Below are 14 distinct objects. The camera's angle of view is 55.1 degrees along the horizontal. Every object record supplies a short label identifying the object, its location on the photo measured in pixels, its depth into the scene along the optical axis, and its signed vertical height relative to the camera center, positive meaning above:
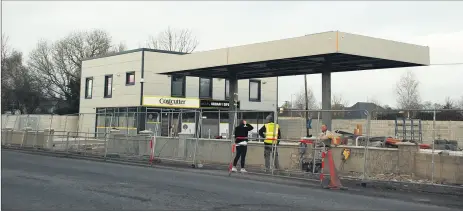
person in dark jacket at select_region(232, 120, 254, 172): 14.63 -0.30
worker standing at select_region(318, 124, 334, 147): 12.41 -0.11
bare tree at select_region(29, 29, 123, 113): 55.91 +8.38
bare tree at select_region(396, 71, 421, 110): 45.88 +4.27
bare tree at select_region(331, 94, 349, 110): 70.16 +5.43
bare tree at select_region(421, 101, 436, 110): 41.47 +3.27
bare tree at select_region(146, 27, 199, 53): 67.38 +13.10
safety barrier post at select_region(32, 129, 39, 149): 24.98 -0.74
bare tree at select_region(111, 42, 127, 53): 62.38 +11.88
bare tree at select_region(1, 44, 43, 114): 53.69 +4.89
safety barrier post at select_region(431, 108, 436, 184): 11.49 -0.09
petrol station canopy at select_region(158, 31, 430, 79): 17.91 +3.46
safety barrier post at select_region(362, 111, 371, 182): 12.26 -0.63
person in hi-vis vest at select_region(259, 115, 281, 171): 14.37 -0.23
